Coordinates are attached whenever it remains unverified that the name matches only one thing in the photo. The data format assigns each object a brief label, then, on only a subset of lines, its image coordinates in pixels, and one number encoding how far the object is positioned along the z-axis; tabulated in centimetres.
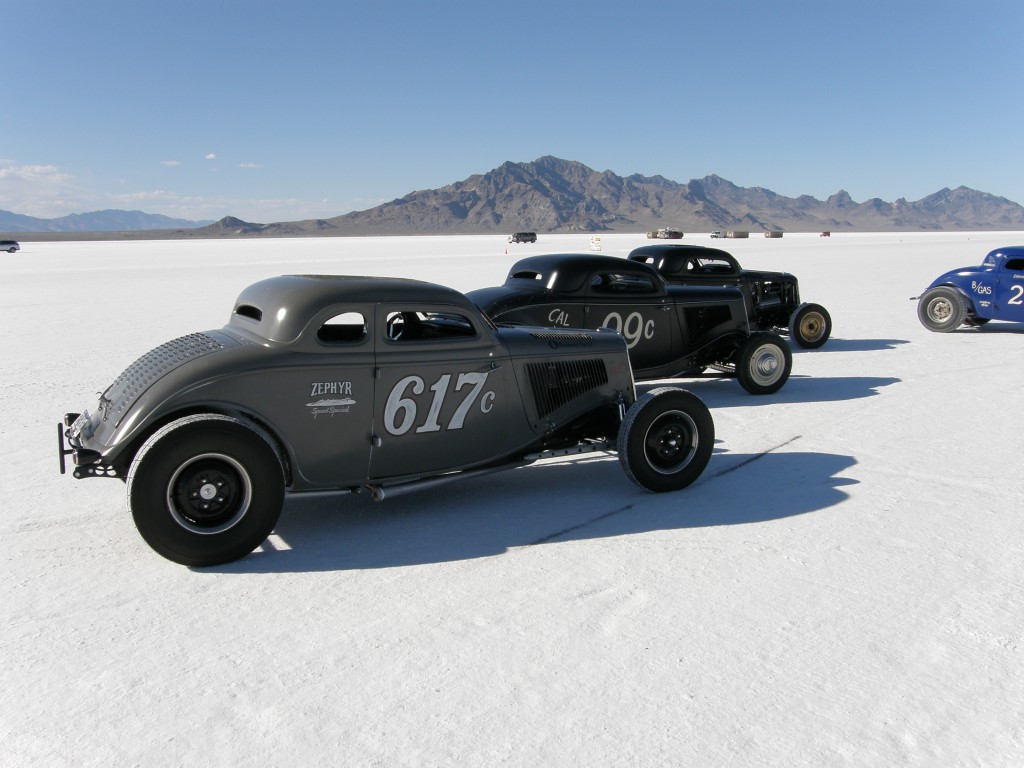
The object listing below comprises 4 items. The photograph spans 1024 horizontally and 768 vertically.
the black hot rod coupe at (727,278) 1384
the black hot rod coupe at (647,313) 969
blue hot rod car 1458
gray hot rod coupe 471
